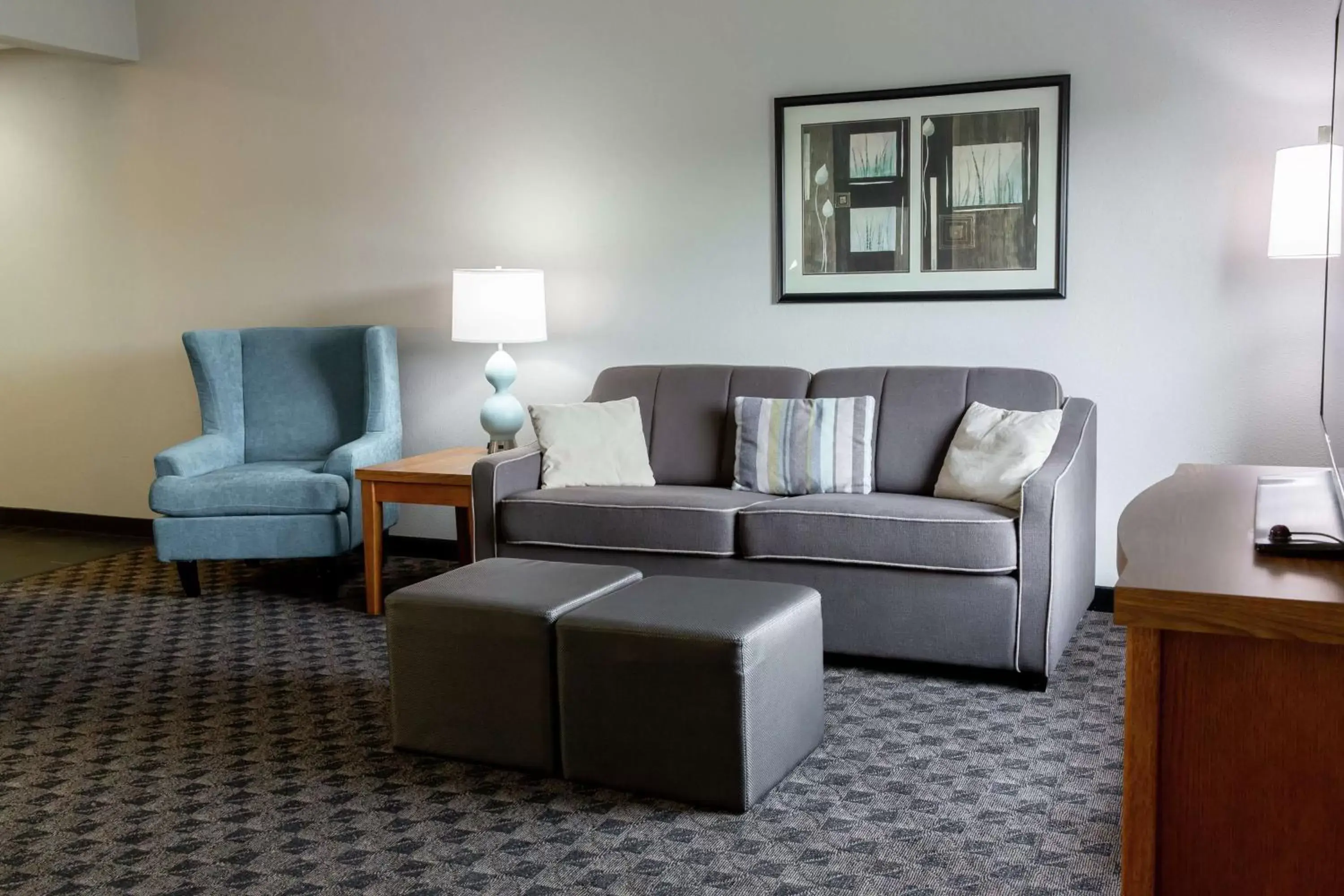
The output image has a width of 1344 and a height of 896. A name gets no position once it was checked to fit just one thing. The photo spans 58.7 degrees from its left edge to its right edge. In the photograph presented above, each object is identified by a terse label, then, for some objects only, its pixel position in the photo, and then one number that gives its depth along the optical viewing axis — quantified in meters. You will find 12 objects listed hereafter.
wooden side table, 4.16
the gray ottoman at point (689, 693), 2.48
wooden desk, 1.25
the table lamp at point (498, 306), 4.43
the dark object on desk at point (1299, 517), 1.46
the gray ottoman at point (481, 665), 2.70
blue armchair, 4.42
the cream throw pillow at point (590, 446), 4.07
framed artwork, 4.02
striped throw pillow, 3.84
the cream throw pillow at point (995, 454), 3.47
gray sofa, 3.25
